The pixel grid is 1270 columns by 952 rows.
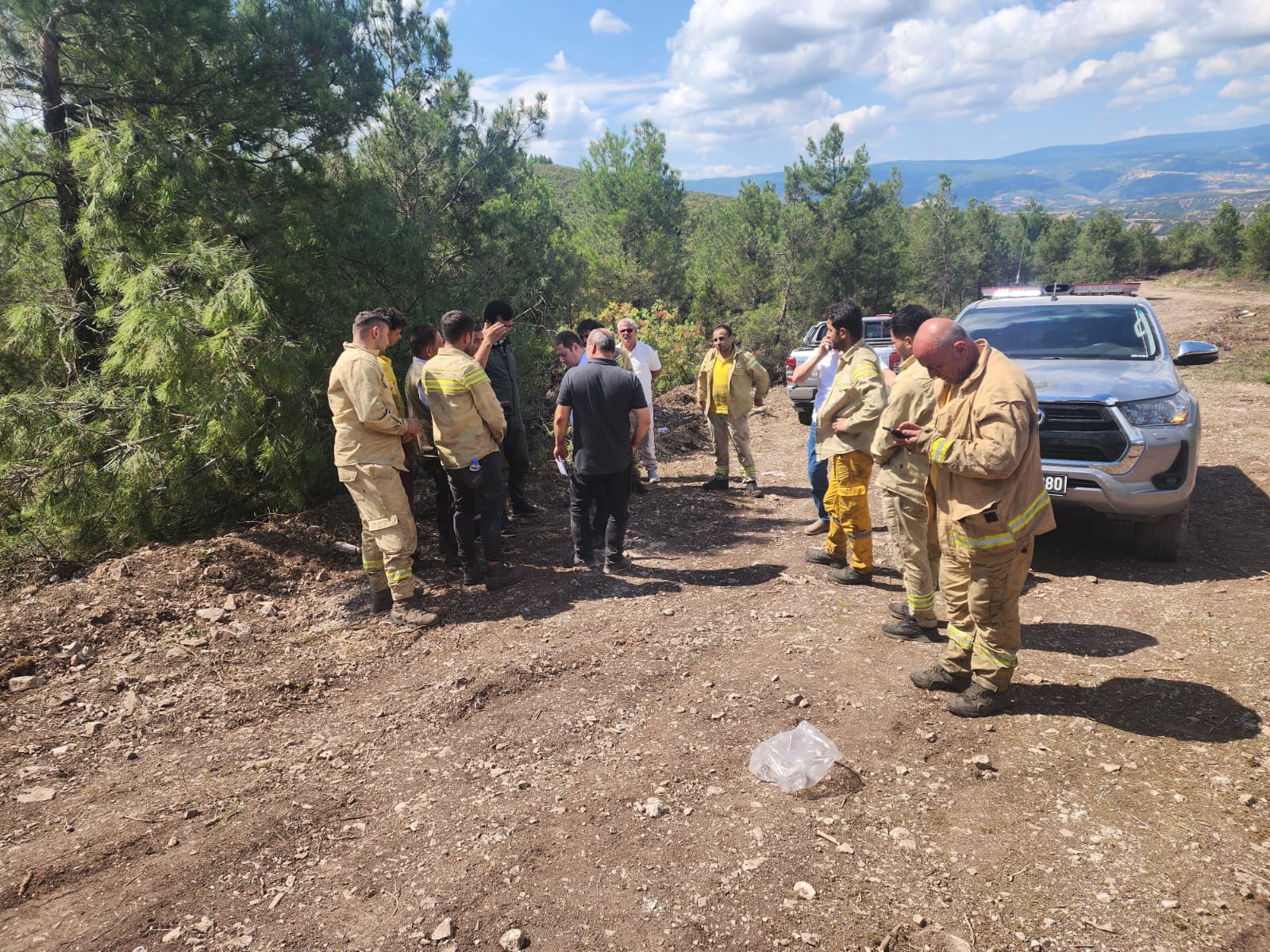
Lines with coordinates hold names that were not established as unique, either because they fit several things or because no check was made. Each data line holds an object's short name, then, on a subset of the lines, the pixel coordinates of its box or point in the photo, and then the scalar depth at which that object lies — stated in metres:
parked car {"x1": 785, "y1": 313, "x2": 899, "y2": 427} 11.25
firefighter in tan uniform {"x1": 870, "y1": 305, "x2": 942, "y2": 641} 4.13
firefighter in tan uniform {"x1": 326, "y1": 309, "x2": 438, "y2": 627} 4.49
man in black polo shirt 5.13
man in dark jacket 6.29
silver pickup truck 4.86
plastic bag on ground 3.07
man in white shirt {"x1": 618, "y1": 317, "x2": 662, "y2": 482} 7.42
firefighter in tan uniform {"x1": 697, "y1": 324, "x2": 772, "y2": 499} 7.40
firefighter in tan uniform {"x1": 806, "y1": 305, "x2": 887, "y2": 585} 4.78
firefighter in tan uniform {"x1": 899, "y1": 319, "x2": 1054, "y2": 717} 3.17
